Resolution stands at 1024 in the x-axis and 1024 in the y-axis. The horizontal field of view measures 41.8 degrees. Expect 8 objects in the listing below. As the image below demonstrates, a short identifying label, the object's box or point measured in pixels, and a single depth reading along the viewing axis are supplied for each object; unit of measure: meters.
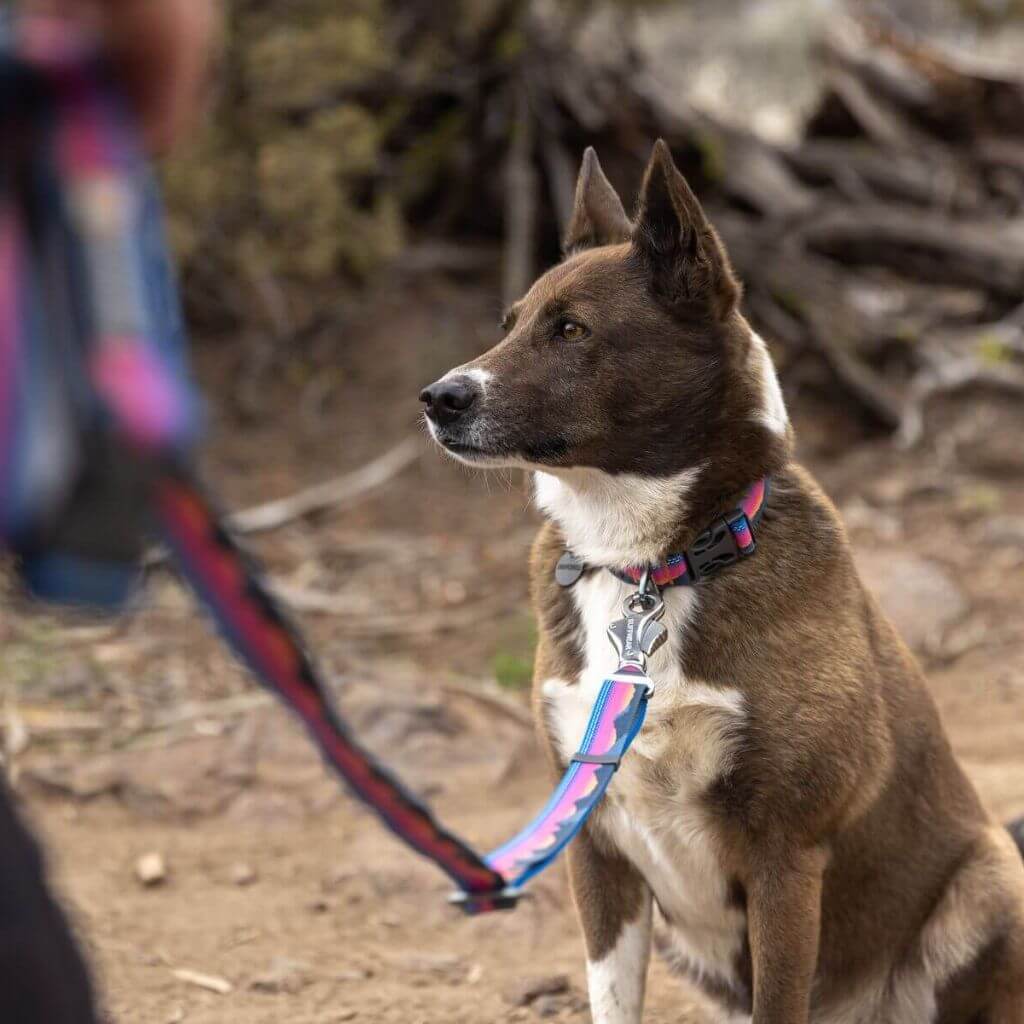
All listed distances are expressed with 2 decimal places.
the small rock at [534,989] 3.42
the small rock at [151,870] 4.14
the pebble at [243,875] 4.19
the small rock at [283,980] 3.54
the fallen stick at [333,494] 7.13
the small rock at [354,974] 3.60
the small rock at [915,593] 6.01
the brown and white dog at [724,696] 2.58
